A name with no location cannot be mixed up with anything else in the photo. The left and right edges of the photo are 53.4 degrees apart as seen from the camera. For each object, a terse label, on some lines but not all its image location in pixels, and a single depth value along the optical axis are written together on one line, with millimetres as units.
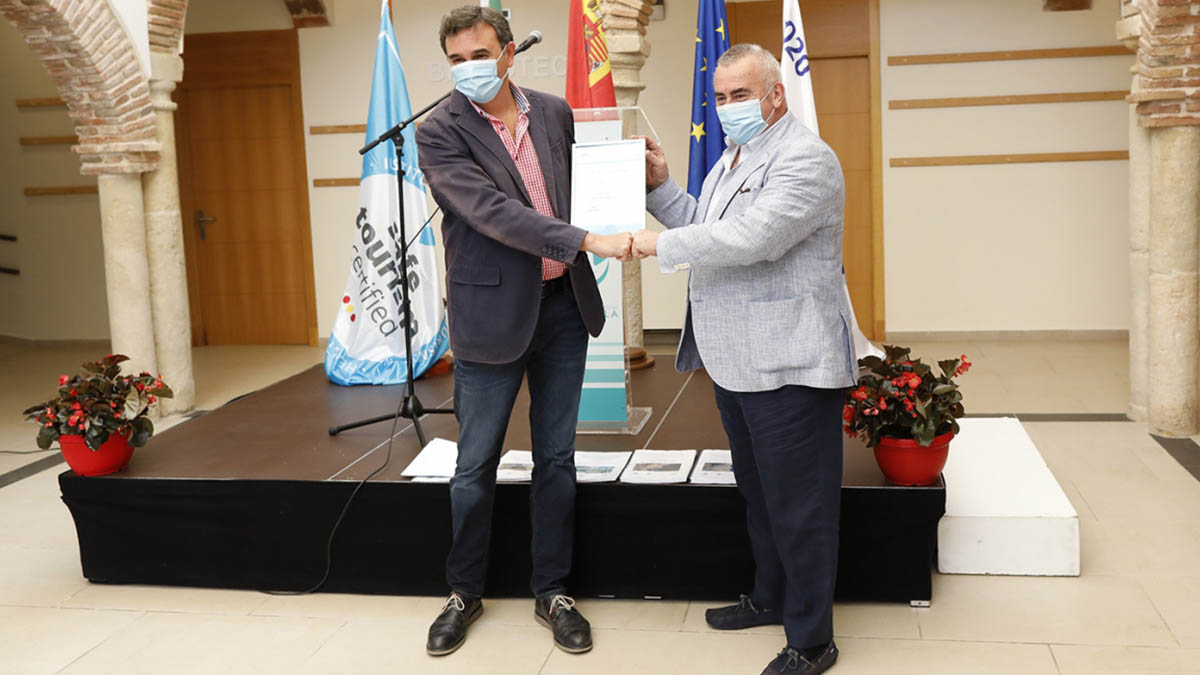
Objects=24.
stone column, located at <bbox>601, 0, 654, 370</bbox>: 6621
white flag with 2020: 5656
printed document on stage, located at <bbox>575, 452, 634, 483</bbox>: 3760
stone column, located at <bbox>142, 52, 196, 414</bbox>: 6906
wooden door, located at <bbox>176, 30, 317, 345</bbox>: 9273
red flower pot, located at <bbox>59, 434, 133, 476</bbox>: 3990
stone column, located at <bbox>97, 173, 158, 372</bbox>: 6777
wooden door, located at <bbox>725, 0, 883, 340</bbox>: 8359
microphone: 3709
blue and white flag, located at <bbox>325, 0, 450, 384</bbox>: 6113
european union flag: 6016
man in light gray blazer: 2875
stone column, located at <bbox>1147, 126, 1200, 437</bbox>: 5664
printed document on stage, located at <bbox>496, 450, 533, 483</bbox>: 3791
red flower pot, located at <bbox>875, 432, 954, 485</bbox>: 3525
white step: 3785
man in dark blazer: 3131
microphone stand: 4395
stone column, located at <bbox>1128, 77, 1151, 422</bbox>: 5875
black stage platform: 3602
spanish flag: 5062
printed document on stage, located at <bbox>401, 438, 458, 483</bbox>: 3847
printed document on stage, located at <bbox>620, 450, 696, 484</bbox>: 3721
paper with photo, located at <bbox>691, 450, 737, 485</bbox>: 3682
